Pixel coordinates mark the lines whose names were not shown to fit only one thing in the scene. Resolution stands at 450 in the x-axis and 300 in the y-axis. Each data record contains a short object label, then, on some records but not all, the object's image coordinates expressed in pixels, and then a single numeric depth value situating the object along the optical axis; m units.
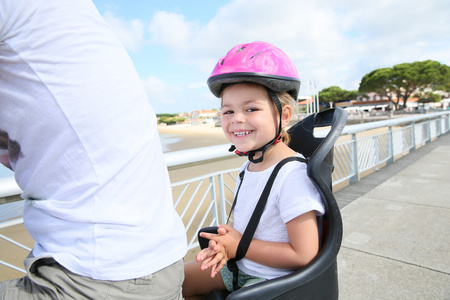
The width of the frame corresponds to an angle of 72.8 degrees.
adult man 0.81
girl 1.19
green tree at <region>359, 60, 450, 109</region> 50.75
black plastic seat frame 1.03
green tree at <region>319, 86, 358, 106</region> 83.61
